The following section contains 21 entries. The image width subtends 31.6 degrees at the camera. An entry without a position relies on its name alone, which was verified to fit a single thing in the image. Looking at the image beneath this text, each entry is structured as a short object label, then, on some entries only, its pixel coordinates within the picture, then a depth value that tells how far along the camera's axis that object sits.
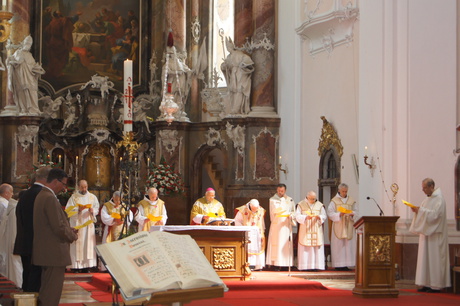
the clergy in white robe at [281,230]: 16.08
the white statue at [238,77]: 19.47
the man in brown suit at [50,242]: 7.58
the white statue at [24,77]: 20.14
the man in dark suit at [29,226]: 7.78
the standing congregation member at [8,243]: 11.93
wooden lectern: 11.42
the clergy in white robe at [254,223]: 15.71
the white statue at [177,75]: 20.97
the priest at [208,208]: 15.16
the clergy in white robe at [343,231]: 15.83
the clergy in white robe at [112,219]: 15.22
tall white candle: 9.25
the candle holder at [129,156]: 9.06
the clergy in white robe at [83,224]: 15.61
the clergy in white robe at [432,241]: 12.28
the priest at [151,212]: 15.25
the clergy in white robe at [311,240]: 15.93
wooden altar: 13.24
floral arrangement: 19.08
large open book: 5.08
